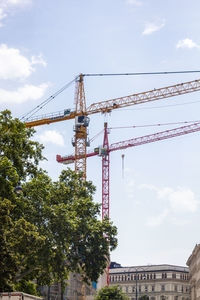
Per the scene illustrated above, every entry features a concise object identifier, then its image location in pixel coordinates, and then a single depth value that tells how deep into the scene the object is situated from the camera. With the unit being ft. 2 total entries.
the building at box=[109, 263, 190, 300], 546.26
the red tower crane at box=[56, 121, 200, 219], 418.94
